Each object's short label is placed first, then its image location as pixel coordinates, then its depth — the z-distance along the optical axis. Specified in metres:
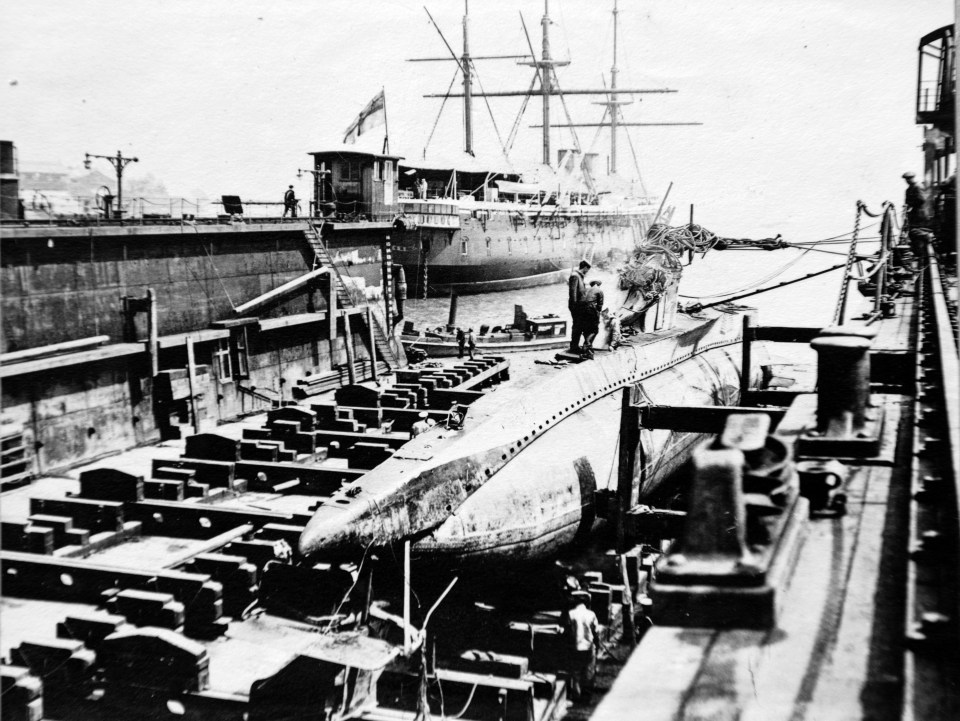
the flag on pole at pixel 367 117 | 36.41
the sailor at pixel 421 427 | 16.07
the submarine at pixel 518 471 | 11.56
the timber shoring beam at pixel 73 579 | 11.42
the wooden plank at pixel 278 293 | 24.86
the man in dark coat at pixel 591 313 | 18.61
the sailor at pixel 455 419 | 14.36
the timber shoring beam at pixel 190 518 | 14.25
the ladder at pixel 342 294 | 27.92
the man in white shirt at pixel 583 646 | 10.83
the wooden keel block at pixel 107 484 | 15.33
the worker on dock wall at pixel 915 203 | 21.64
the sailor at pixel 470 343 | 30.11
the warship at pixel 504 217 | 54.00
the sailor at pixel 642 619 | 12.30
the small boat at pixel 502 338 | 34.09
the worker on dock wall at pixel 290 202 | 29.35
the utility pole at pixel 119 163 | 23.92
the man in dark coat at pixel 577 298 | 18.64
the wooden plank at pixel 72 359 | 17.55
